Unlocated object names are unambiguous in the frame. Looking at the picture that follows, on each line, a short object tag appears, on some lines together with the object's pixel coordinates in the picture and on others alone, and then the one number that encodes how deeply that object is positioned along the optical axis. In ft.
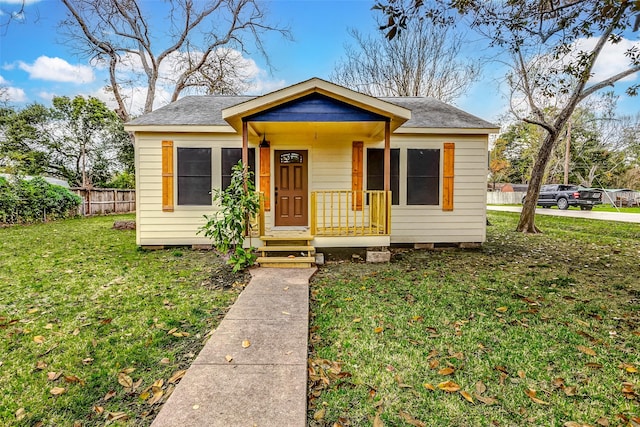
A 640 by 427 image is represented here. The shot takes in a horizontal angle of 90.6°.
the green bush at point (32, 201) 34.04
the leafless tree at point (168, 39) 42.68
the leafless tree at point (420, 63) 50.72
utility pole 68.23
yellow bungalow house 22.72
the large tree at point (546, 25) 14.80
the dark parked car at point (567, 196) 58.49
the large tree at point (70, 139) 63.36
